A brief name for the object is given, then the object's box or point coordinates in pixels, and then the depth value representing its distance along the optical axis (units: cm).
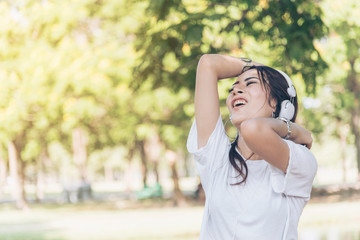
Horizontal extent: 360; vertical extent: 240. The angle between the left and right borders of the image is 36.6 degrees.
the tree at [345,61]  1175
